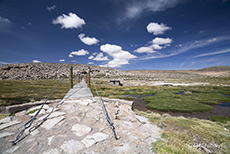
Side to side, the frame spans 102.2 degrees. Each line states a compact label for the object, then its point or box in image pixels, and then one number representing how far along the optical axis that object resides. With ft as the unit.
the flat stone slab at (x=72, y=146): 8.76
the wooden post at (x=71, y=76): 35.76
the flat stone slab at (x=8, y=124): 11.86
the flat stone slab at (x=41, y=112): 15.54
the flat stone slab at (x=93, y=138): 9.76
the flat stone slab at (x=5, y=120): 13.20
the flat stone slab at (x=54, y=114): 14.40
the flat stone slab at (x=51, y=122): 12.34
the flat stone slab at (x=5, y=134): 10.26
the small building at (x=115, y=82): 123.95
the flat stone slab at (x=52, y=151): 8.40
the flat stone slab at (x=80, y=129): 11.24
